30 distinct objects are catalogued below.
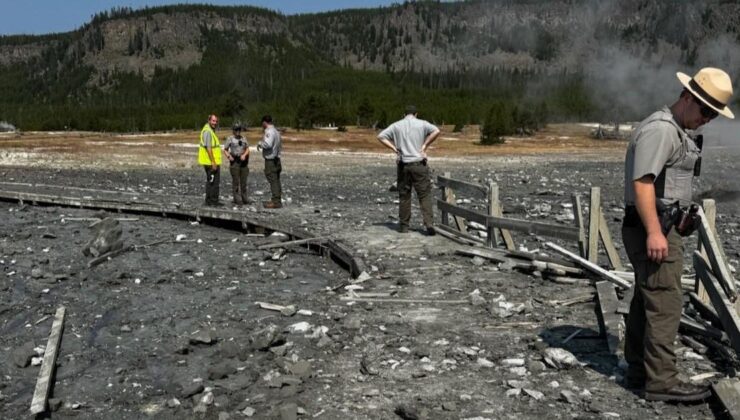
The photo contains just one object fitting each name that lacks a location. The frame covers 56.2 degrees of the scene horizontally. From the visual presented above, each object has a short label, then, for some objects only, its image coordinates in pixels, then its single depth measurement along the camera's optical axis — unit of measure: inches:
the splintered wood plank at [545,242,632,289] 301.6
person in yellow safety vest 614.2
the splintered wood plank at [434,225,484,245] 444.4
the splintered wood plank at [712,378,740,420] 180.2
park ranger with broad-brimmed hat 183.2
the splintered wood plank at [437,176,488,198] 457.1
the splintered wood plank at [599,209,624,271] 353.4
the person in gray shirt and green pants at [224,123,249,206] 650.2
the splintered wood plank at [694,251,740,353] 217.1
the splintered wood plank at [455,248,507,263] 385.1
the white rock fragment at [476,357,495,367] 233.0
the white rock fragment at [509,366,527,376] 225.0
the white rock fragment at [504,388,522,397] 208.4
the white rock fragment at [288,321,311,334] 280.2
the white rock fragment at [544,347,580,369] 226.4
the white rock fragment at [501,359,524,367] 232.4
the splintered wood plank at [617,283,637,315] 260.2
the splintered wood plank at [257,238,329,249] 479.5
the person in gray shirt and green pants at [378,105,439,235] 454.3
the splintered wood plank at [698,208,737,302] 227.5
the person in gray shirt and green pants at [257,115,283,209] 612.4
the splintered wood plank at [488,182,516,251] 424.8
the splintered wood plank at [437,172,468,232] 488.1
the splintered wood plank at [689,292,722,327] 261.4
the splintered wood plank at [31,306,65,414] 216.7
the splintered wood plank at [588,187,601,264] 343.0
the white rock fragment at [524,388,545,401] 205.5
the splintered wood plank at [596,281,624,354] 242.4
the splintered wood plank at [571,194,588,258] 354.6
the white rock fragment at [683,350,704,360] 230.7
